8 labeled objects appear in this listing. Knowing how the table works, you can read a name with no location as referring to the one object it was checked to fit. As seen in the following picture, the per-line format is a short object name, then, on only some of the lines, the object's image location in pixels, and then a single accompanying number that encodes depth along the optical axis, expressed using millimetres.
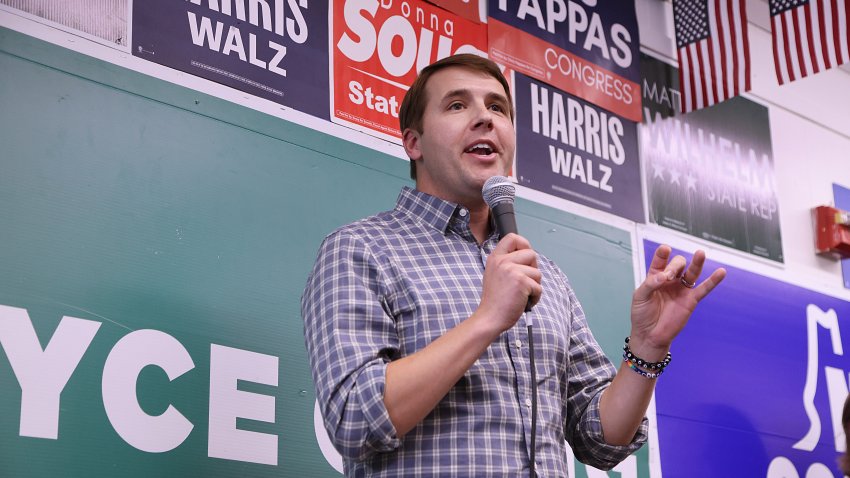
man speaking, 1508
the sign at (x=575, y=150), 3209
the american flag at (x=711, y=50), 3697
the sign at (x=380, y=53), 2736
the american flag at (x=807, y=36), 3545
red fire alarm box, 4184
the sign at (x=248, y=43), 2365
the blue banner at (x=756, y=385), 3406
